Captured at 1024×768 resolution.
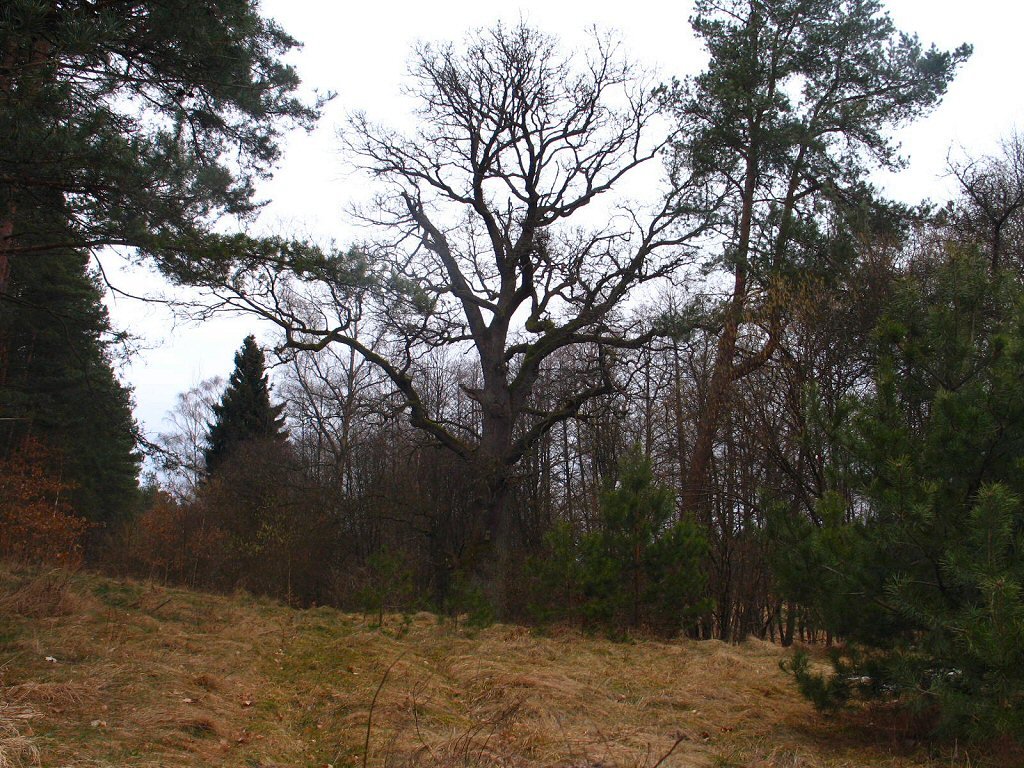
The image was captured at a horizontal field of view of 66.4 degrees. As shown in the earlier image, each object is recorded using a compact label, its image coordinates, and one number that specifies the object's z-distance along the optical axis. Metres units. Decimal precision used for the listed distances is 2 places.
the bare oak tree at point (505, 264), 14.79
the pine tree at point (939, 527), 4.32
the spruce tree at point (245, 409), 29.12
